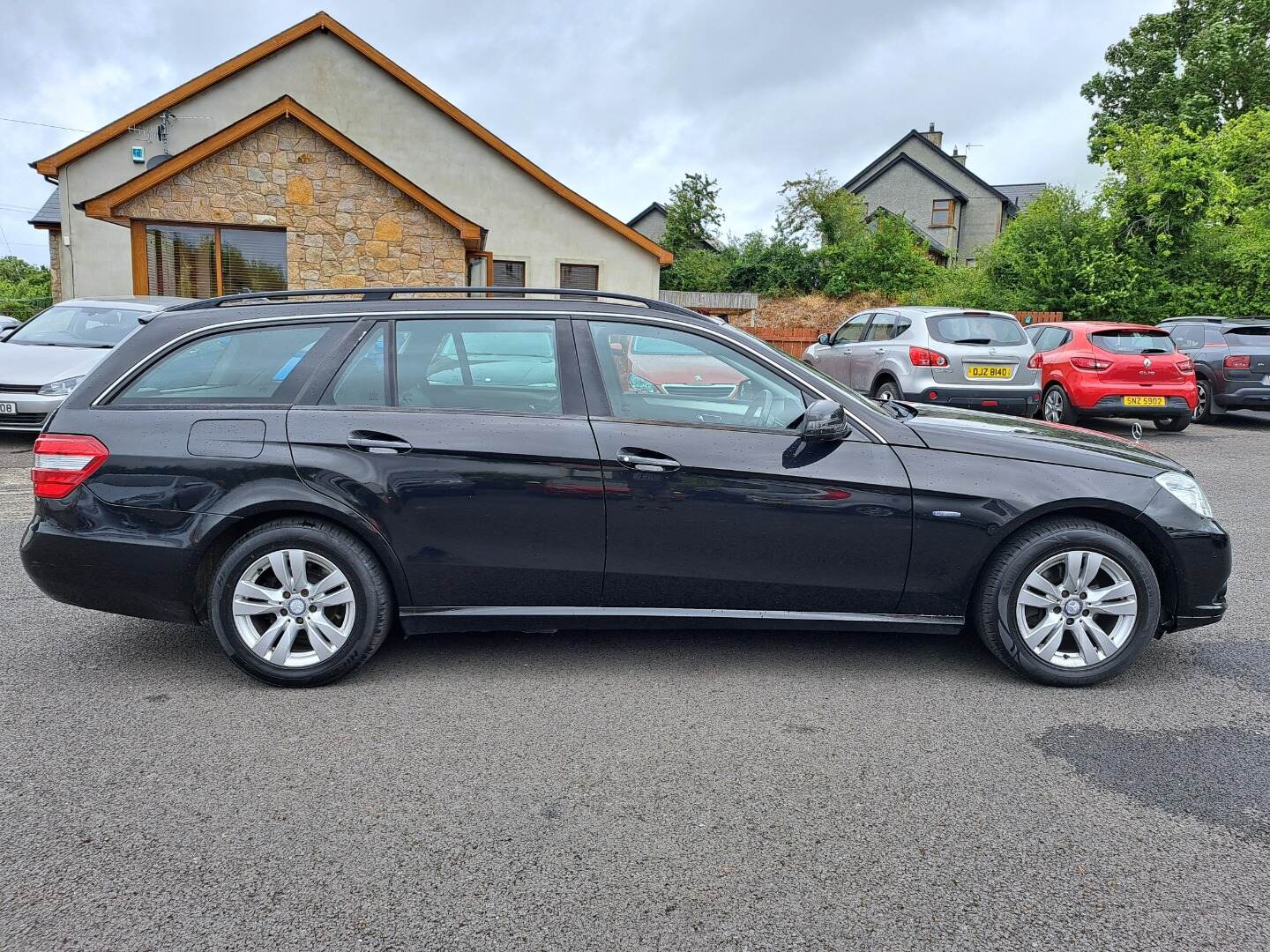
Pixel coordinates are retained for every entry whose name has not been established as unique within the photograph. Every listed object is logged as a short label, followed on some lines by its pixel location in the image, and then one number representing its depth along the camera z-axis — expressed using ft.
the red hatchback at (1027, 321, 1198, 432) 40.19
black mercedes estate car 12.76
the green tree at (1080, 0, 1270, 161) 124.57
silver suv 38.14
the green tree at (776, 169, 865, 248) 109.91
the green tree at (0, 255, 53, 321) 130.77
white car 31.99
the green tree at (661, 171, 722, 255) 138.00
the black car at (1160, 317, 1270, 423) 44.93
